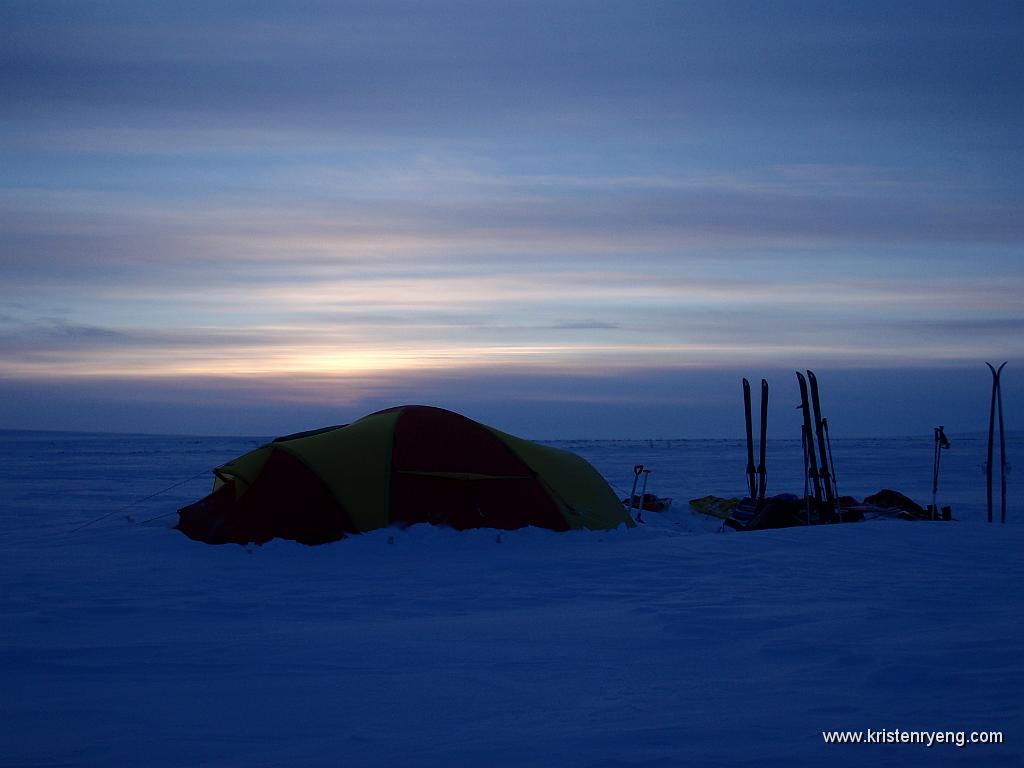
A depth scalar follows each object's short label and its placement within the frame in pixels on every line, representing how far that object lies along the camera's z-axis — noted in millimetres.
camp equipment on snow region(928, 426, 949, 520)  15883
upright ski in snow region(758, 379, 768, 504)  17973
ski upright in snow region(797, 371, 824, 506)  15719
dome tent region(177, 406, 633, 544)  12141
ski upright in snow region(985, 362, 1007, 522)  15875
